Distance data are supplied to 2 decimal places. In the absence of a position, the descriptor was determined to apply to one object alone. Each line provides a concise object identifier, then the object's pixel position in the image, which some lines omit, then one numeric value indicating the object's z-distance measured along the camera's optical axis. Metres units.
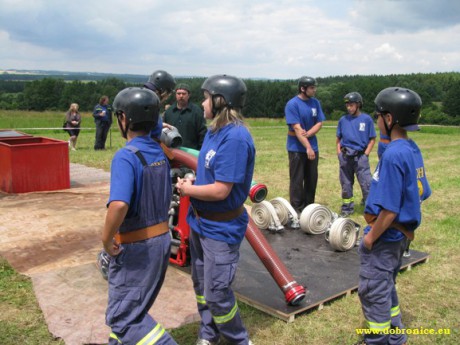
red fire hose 4.38
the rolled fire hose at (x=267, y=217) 6.86
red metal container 9.29
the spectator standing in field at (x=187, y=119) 6.75
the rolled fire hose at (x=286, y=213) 7.07
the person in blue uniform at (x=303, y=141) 7.52
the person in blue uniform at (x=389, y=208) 3.24
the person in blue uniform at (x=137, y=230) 2.92
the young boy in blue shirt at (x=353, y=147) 8.28
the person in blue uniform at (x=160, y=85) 4.95
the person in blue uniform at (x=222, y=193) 3.28
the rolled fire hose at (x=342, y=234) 5.98
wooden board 4.55
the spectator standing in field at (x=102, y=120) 17.19
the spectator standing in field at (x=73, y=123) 17.73
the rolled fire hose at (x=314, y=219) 6.64
